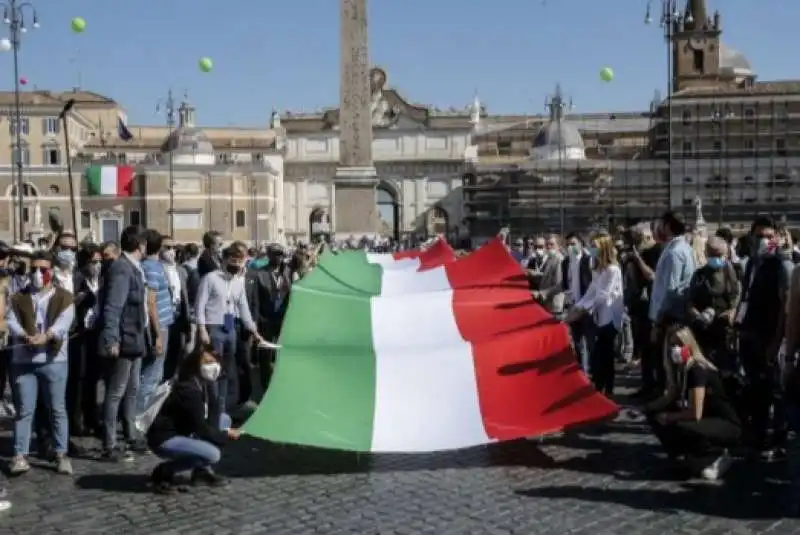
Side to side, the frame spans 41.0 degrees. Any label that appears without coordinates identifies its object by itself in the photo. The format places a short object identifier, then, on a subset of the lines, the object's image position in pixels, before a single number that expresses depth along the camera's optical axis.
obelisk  28.34
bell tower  78.00
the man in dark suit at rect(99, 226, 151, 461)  8.06
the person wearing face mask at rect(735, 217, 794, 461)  7.90
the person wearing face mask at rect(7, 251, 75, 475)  7.67
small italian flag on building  71.88
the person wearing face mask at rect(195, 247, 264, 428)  9.18
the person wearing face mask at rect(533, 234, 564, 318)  12.12
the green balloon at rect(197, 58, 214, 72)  36.19
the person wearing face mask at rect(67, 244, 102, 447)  8.99
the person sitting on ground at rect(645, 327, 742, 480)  7.21
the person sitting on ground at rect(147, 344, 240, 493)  7.14
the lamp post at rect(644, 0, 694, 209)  25.04
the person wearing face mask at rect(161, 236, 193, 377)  10.48
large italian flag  7.68
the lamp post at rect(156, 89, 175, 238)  52.16
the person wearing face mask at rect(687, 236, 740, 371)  8.14
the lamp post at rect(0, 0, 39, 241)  23.83
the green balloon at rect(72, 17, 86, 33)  26.95
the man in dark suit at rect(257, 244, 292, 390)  11.52
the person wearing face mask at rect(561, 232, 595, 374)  10.69
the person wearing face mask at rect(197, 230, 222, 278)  11.60
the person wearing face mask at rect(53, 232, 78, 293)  9.07
